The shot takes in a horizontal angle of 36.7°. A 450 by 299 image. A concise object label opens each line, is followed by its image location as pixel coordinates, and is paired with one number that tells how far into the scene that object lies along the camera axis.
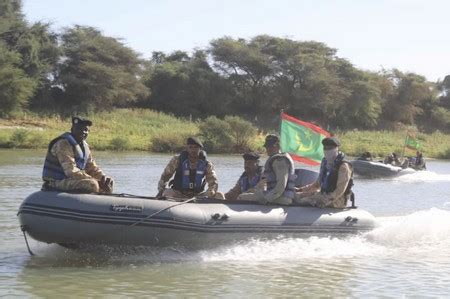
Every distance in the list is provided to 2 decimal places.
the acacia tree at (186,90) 44.78
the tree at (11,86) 32.03
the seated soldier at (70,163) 7.12
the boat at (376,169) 21.64
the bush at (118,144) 31.12
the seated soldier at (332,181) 8.49
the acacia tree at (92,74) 38.81
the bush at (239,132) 34.06
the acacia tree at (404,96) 56.44
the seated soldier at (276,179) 8.16
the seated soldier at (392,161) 23.09
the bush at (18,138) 28.48
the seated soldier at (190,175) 8.16
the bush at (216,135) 33.38
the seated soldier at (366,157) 22.53
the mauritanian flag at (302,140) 9.56
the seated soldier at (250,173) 8.62
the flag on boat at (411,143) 22.97
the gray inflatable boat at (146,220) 7.00
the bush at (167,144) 32.47
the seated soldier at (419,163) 23.48
